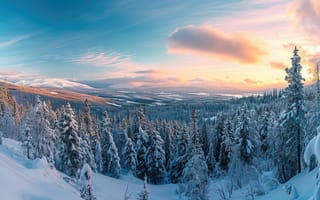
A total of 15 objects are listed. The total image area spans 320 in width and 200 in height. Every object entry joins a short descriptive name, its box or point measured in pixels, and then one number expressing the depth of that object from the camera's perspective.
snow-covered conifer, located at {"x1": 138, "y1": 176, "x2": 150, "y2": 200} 15.02
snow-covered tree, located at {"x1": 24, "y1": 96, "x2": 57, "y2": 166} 25.78
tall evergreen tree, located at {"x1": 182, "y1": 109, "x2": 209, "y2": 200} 18.83
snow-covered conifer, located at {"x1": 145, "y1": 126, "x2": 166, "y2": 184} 36.34
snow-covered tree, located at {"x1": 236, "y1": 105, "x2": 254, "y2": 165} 28.81
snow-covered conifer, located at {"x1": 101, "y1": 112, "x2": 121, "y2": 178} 34.86
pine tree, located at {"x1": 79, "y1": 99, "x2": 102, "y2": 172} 31.38
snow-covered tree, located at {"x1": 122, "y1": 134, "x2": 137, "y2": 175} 36.42
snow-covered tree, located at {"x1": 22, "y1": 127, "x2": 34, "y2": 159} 27.99
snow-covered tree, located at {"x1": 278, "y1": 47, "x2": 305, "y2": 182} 20.79
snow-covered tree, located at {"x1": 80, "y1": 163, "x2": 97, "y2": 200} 13.16
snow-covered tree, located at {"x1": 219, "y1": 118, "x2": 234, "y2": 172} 32.13
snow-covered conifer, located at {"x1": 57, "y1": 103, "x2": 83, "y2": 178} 25.35
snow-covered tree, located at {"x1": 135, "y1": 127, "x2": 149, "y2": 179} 36.53
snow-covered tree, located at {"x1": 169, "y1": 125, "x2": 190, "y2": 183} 37.09
